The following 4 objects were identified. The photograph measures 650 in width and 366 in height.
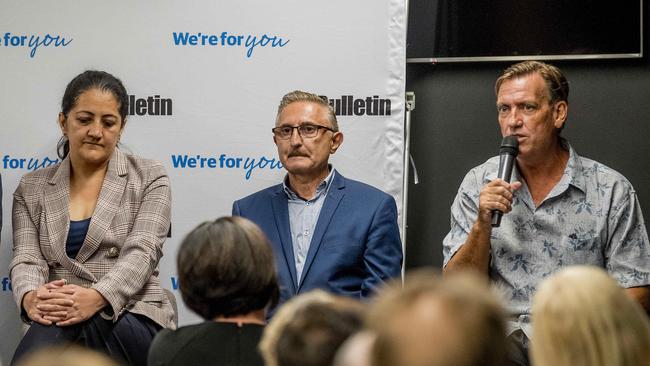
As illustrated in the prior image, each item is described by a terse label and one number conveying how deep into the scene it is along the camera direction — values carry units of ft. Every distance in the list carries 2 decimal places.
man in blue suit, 25.30
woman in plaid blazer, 24.40
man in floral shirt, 23.82
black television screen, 28.76
